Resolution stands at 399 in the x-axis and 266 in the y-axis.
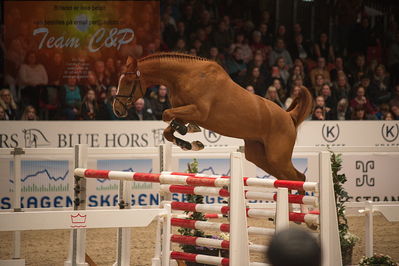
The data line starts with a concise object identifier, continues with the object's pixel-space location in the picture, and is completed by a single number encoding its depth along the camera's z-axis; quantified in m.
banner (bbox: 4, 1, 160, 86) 10.84
